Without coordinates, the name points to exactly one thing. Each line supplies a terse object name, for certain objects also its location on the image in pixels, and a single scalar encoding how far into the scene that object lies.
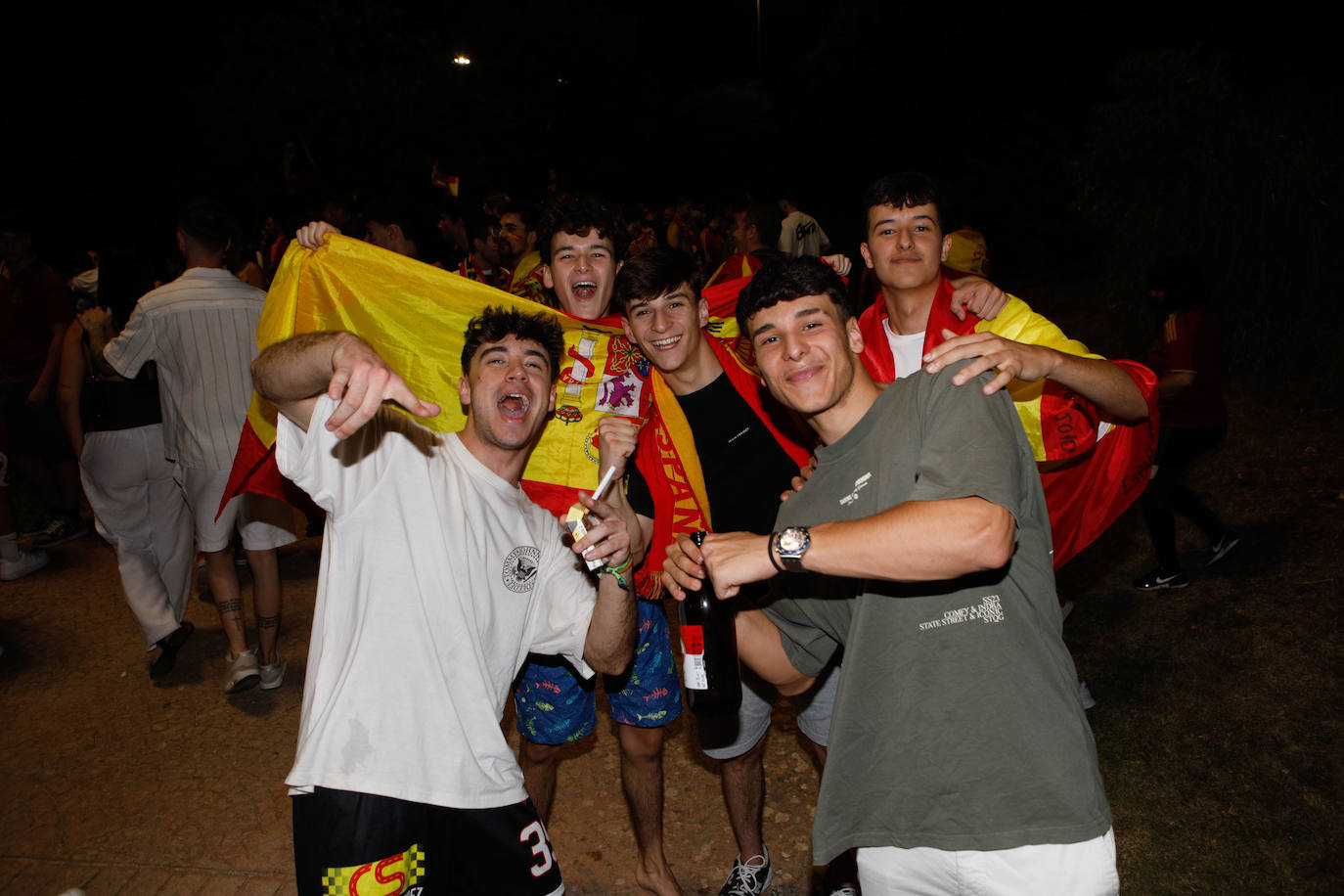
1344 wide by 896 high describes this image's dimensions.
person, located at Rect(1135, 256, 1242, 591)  5.17
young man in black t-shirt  3.33
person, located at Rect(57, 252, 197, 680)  5.54
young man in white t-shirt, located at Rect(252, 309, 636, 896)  2.27
